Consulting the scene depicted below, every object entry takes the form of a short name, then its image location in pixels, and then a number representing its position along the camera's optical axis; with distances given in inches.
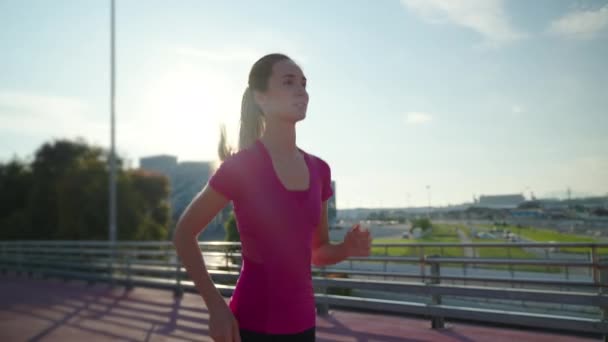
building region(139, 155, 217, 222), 3455.5
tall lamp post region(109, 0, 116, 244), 856.9
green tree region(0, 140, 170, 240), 1180.5
